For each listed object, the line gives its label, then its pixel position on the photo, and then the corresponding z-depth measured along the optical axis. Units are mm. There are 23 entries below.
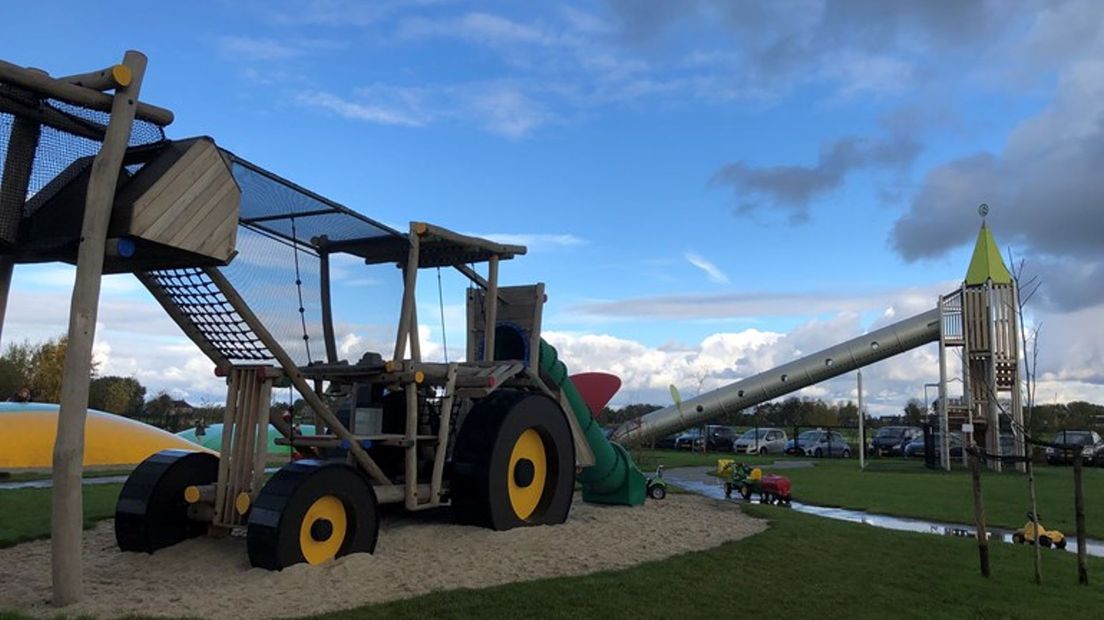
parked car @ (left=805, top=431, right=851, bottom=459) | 38281
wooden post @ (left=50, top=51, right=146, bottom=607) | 5648
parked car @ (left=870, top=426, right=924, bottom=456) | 38062
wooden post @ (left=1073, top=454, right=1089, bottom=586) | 7699
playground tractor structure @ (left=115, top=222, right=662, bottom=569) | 7285
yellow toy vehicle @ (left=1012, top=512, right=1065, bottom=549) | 10689
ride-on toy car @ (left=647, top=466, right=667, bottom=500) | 13984
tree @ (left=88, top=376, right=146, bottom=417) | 54531
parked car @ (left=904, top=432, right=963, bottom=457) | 28536
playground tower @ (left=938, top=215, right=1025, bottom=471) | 27953
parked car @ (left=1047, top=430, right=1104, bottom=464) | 31234
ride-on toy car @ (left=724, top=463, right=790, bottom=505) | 15828
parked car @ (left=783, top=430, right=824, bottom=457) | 39812
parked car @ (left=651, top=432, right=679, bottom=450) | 45316
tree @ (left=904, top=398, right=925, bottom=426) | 69062
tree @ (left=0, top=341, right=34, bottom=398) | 50625
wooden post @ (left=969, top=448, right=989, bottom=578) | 7812
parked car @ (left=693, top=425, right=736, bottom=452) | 43531
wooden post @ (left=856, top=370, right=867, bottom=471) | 28603
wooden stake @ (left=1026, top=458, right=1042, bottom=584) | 7676
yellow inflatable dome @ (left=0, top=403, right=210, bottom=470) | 20281
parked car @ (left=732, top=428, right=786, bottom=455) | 41709
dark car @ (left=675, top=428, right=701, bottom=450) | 44344
